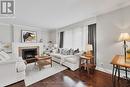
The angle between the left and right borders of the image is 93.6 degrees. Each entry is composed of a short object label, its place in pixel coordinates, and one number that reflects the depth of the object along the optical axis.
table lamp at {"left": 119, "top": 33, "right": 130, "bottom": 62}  1.63
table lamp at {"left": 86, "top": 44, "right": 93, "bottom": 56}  2.55
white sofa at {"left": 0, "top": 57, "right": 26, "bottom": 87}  1.70
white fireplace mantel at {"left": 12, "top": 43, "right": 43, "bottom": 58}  3.70
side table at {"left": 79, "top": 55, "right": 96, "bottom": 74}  2.47
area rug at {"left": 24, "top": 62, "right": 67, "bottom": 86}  1.96
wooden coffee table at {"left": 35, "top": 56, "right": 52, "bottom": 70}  2.67
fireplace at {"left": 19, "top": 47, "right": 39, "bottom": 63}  3.91
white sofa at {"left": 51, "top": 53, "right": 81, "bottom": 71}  2.65
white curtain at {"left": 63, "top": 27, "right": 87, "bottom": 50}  3.46
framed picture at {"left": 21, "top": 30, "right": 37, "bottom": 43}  4.02
